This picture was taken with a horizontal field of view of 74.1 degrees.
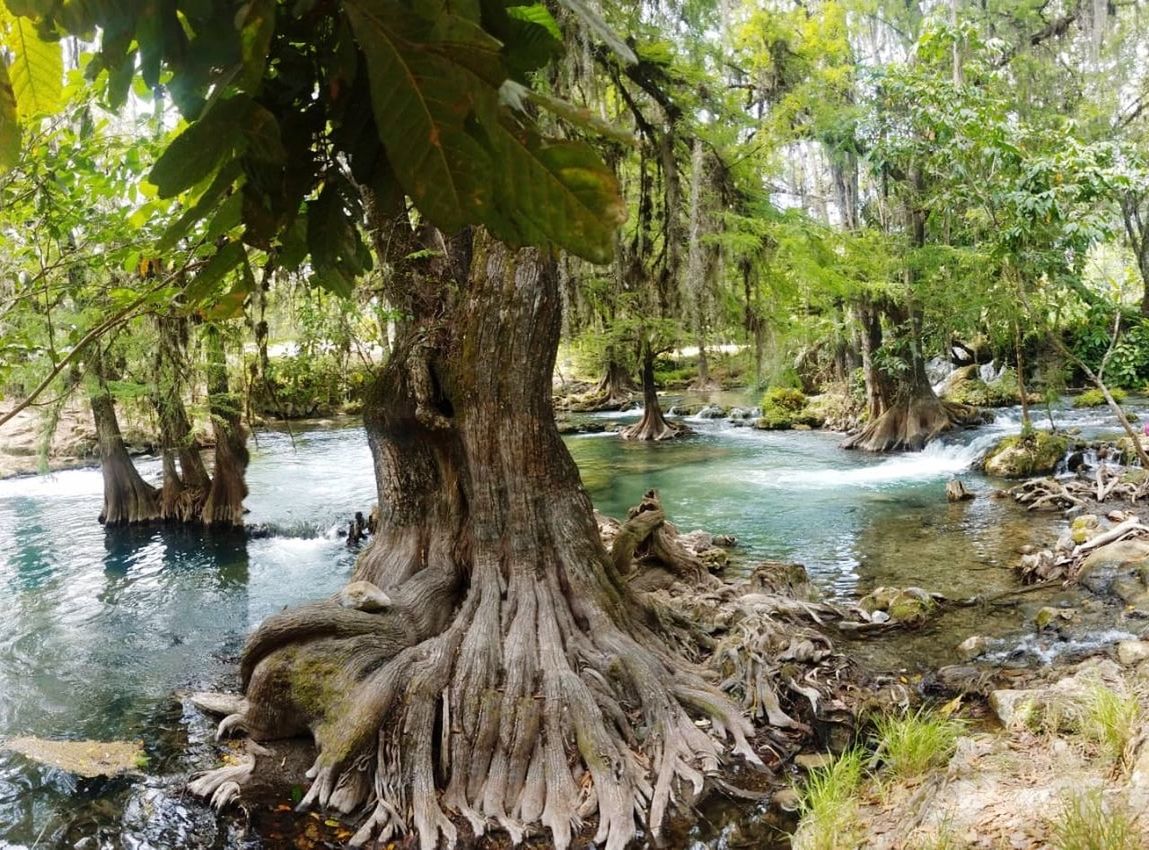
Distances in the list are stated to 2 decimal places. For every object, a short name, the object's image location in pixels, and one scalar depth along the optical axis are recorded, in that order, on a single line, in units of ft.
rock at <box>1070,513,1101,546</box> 29.12
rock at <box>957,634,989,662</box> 20.18
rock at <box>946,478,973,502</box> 39.91
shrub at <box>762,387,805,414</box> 75.20
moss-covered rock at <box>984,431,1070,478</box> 42.78
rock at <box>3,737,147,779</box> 17.39
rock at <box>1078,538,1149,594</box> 24.47
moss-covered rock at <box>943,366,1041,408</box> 64.18
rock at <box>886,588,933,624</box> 22.84
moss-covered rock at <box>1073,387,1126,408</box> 61.05
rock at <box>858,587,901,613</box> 24.16
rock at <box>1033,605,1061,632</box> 21.98
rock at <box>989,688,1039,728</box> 14.68
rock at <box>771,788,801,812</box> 14.05
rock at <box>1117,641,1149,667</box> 18.17
